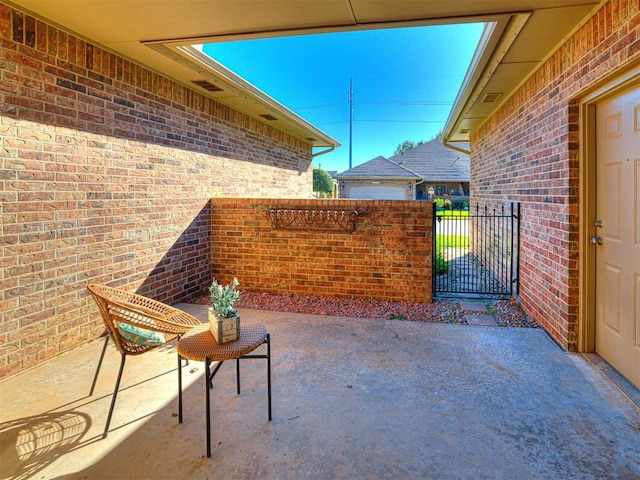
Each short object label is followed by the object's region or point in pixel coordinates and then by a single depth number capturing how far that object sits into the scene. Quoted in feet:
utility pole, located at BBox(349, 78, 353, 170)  98.12
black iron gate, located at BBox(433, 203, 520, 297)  16.88
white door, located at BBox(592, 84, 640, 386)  8.84
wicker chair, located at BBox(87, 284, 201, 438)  7.44
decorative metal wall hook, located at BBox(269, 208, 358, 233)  16.60
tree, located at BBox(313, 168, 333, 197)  75.92
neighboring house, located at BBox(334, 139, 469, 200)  58.54
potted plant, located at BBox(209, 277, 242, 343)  7.38
